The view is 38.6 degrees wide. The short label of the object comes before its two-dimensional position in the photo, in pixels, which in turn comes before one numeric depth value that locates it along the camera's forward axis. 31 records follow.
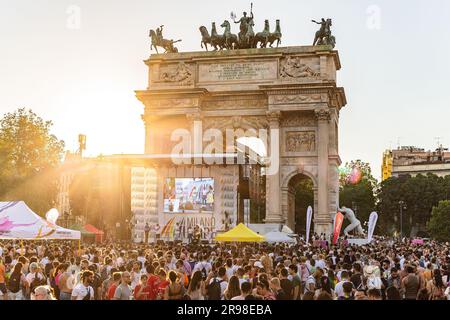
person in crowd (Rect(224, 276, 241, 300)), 10.80
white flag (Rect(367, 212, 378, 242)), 37.41
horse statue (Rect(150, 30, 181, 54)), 60.44
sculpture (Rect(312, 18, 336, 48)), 56.84
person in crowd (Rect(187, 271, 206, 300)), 12.48
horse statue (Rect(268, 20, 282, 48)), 57.47
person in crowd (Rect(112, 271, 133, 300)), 11.70
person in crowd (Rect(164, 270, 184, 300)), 11.45
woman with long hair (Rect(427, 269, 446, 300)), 13.16
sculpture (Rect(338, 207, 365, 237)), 53.52
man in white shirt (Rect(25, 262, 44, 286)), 13.96
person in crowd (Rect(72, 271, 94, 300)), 11.69
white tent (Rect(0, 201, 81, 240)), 22.58
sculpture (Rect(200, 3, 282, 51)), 57.72
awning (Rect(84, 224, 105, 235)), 37.80
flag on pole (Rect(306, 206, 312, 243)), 36.62
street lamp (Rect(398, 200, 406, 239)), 92.49
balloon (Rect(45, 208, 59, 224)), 34.19
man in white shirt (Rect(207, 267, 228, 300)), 12.75
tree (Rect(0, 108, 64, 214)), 56.91
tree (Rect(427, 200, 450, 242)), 72.88
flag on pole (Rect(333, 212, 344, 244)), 31.82
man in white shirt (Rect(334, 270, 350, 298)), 12.30
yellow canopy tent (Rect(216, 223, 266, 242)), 27.02
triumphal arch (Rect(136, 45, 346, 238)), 54.75
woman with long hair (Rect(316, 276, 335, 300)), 13.66
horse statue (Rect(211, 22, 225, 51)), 58.77
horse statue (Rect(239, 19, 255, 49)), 58.12
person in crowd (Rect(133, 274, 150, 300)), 11.95
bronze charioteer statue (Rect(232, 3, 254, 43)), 58.41
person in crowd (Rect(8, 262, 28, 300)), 14.52
